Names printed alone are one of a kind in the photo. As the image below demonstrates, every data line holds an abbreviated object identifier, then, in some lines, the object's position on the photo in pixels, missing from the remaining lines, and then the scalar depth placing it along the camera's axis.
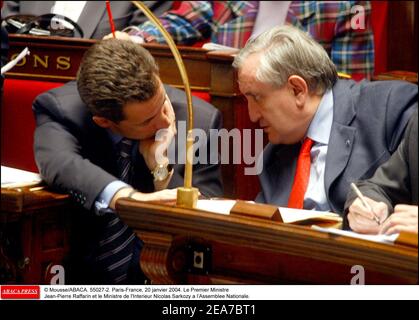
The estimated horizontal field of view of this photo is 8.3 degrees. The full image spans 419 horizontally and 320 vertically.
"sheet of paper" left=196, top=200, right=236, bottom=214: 5.76
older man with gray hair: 5.90
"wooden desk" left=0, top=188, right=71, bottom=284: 6.00
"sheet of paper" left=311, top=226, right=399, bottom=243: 5.52
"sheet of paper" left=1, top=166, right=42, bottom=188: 6.05
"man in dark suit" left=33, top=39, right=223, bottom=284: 6.01
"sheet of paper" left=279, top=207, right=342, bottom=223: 5.78
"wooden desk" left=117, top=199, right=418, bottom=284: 5.52
